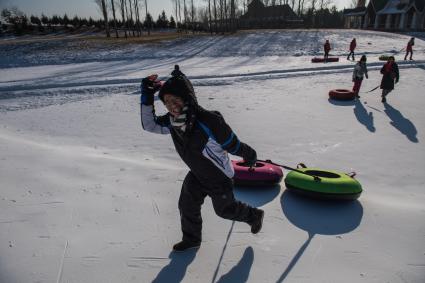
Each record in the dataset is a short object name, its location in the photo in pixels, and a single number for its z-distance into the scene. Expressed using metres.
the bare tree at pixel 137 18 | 38.57
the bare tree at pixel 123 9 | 37.41
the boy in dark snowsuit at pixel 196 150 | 2.49
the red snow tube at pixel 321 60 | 17.10
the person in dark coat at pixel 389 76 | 9.31
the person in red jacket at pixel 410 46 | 17.04
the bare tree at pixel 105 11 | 33.43
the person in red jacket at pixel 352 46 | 18.70
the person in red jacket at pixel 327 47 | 18.66
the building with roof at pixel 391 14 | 39.06
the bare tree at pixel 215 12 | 37.93
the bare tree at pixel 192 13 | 51.09
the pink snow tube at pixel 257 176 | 4.10
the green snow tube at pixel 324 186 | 3.64
